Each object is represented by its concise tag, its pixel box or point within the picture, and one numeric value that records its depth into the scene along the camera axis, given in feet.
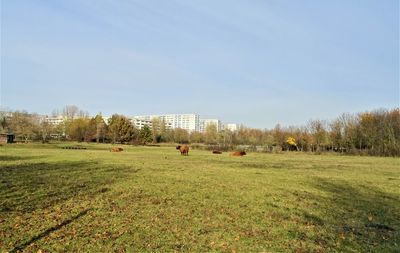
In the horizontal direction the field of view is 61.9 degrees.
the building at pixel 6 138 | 247.01
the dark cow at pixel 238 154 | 175.41
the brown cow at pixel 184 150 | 163.73
